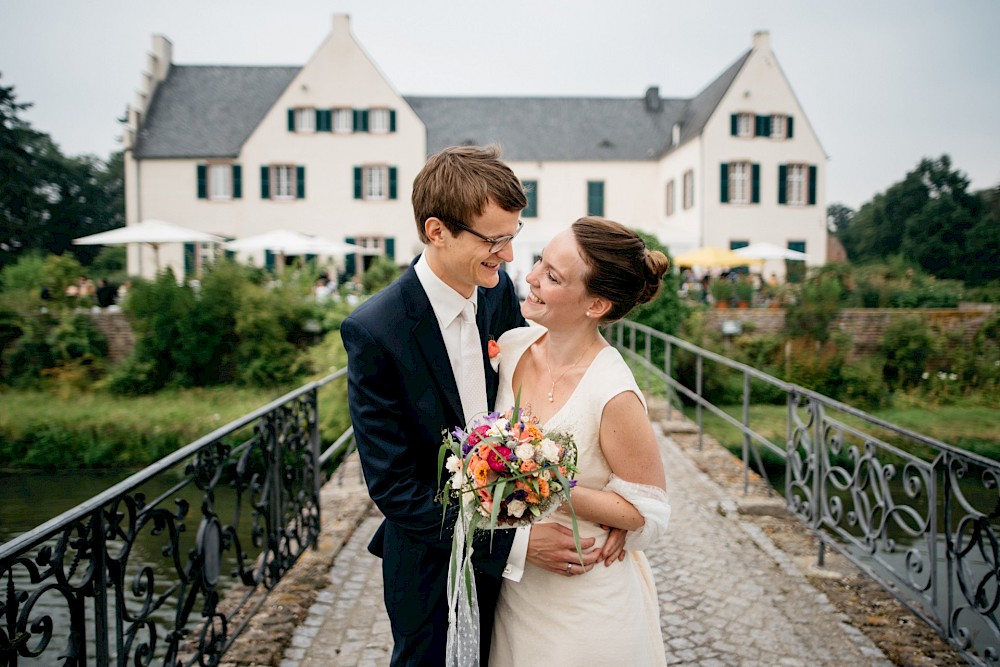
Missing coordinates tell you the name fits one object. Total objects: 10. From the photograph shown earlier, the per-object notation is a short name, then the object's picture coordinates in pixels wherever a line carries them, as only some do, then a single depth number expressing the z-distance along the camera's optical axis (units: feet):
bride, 6.95
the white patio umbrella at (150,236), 65.41
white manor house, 97.25
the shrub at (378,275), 67.26
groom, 6.84
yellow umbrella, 78.84
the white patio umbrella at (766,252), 81.00
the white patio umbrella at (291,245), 73.36
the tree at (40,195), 118.01
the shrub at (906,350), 59.47
